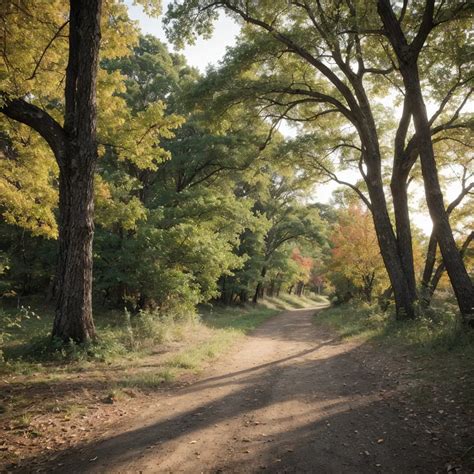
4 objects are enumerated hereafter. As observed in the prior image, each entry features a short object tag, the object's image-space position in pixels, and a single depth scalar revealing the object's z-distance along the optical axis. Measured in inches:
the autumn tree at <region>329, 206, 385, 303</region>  824.3
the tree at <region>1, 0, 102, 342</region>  311.1
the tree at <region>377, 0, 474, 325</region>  313.6
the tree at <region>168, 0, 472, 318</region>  417.7
